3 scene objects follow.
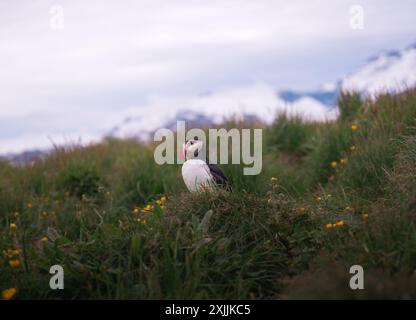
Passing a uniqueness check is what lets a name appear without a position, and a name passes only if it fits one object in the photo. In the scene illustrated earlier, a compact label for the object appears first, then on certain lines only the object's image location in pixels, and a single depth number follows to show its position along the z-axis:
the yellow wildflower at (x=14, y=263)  3.62
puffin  4.49
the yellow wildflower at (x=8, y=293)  3.21
